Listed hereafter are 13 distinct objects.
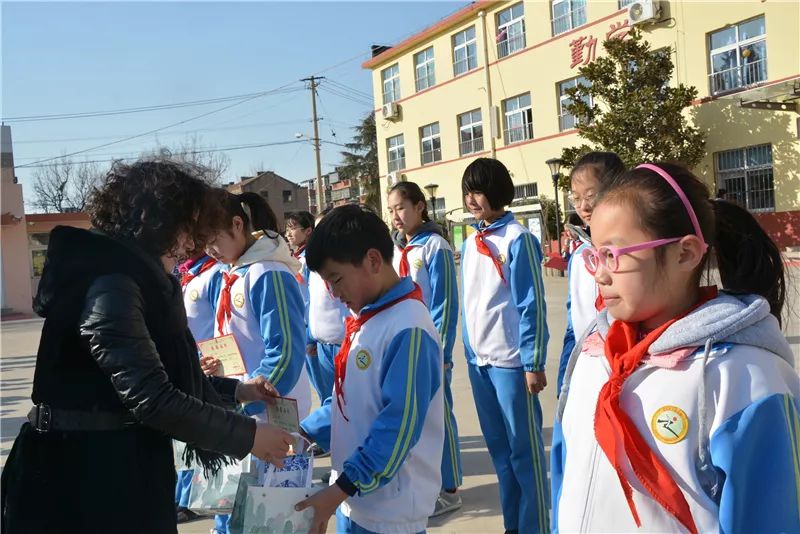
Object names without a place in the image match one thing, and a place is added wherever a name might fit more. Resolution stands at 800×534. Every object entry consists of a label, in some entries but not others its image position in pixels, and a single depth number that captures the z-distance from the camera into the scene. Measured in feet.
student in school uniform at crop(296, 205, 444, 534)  6.13
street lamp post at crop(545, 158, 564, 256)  59.98
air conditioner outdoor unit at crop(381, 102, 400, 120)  93.97
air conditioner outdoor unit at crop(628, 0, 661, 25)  57.67
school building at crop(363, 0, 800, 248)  52.01
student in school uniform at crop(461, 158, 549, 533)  10.84
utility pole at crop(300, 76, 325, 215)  110.63
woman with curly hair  5.41
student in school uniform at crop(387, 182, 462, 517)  12.75
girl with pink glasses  3.84
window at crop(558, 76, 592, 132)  68.95
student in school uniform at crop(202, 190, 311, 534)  9.19
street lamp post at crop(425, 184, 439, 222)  80.70
